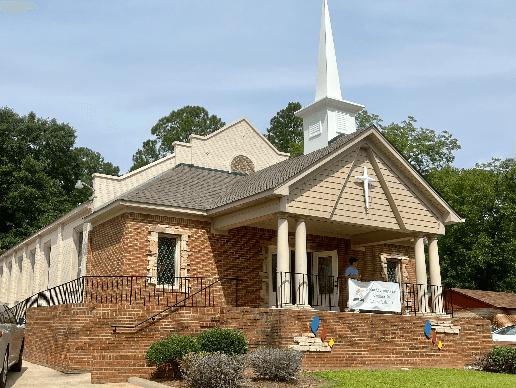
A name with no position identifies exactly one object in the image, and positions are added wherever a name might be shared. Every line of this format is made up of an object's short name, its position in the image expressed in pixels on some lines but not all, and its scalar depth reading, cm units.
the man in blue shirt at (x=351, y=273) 1752
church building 1391
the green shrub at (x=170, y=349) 1207
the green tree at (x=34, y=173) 4309
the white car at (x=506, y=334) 2189
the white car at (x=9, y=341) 1026
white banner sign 1641
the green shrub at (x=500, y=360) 1523
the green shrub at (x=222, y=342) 1230
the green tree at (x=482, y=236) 3609
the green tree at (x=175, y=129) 5559
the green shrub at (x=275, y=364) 1147
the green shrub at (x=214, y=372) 1036
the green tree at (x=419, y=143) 4478
